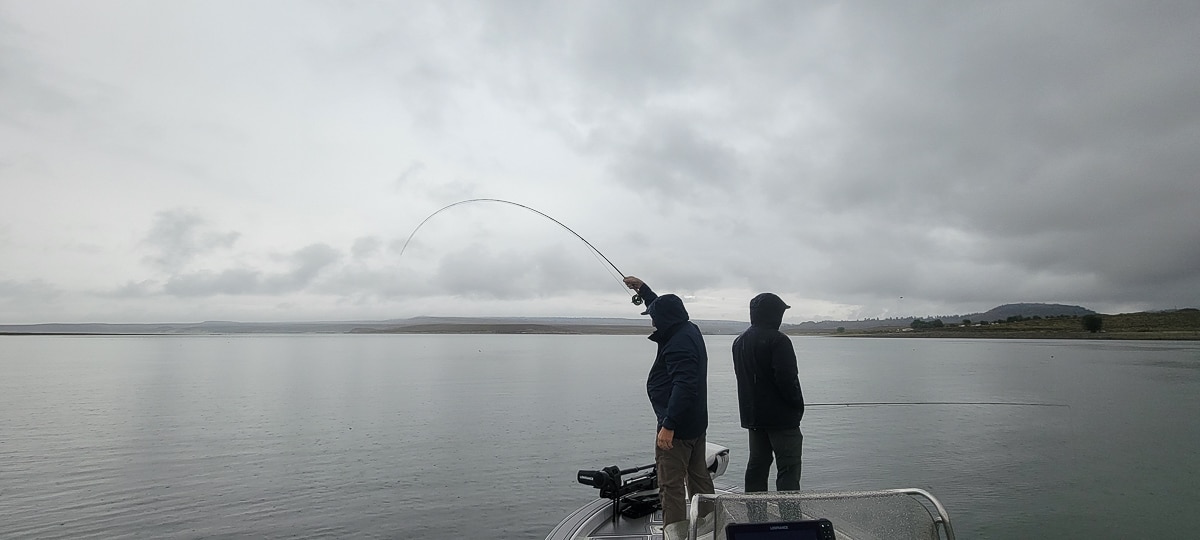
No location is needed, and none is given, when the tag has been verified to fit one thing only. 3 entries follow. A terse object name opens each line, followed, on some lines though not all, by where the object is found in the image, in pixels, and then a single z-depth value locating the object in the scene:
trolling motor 7.01
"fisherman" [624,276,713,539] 5.45
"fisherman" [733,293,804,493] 5.85
